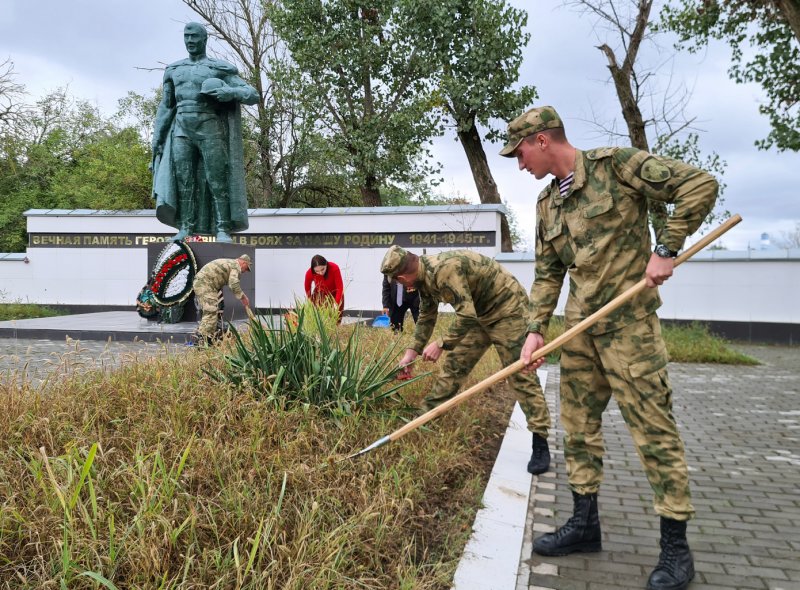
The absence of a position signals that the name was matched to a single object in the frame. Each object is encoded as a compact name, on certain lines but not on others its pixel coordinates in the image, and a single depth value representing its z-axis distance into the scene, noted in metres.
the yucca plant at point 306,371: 3.97
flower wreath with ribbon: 10.55
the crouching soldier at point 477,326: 4.12
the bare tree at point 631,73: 17.41
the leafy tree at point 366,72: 19.00
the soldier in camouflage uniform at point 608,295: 2.70
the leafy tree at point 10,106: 21.64
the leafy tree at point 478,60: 17.39
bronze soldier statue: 10.91
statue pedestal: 10.77
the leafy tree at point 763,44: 16.56
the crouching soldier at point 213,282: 8.09
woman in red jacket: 8.55
